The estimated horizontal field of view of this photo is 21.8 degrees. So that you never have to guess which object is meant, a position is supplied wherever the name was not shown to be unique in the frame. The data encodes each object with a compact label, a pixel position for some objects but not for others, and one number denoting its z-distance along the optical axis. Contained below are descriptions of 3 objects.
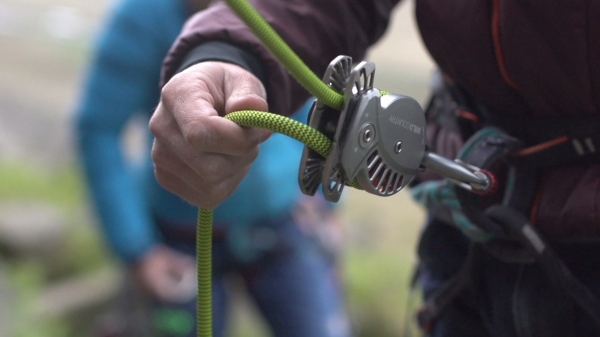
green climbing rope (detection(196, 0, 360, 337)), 0.94
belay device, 0.96
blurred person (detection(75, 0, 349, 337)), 1.73
